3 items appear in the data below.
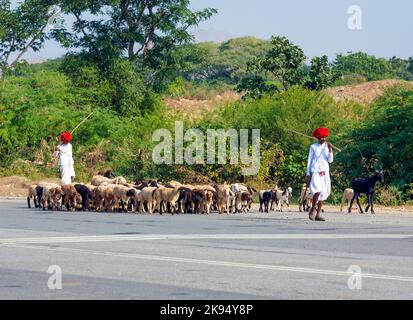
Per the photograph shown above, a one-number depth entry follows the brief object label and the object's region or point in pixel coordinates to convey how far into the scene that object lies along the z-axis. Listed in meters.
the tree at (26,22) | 51.75
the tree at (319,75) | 50.38
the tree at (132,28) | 50.06
